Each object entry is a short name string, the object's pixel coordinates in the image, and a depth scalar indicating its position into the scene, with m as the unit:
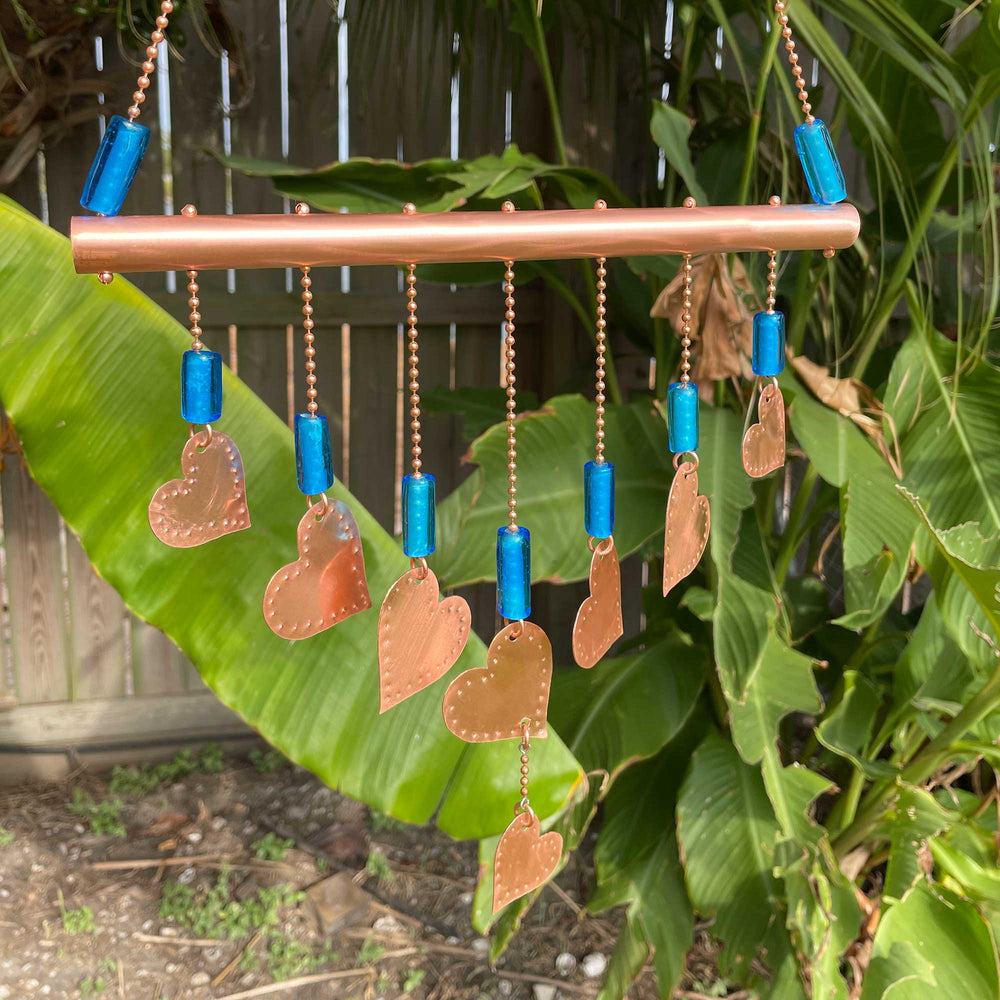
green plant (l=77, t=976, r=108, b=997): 1.45
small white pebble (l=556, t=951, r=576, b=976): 1.53
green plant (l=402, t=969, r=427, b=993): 1.47
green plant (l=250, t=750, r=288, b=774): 2.01
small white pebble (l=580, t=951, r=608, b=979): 1.53
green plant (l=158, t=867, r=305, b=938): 1.58
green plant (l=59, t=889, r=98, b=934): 1.57
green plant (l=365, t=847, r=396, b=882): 1.72
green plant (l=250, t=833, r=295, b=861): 1.75
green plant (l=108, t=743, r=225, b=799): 1.93
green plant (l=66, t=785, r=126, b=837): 1.81
